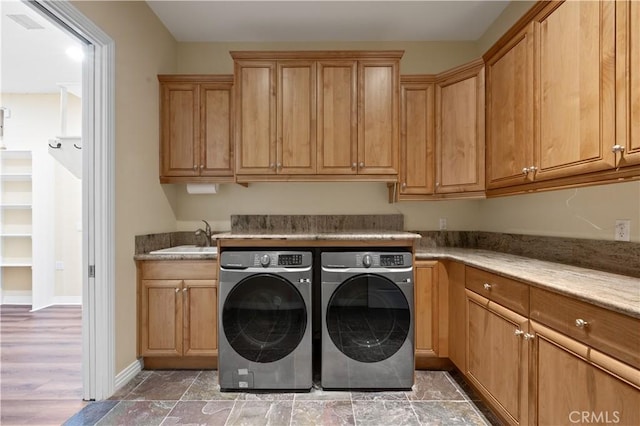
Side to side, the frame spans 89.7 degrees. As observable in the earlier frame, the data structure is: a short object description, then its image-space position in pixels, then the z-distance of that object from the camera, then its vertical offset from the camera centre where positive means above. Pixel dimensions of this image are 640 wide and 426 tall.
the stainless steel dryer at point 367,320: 2.18 -0.74
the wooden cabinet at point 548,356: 1.06 -0.60
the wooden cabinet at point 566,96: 1.31 +0.59
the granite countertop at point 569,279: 1.12 -0.31
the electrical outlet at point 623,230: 1.60 -0.09
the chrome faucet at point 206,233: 3.03 -0.20
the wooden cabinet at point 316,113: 2.60 +0.80
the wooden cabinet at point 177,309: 2.41 -0.73
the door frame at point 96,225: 2.05 -0.09
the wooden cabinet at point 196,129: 2.81 +0.73
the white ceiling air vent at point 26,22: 2.54 +1.54
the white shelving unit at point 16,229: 4.31 -0.24
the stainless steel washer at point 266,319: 2.18 -0.73
